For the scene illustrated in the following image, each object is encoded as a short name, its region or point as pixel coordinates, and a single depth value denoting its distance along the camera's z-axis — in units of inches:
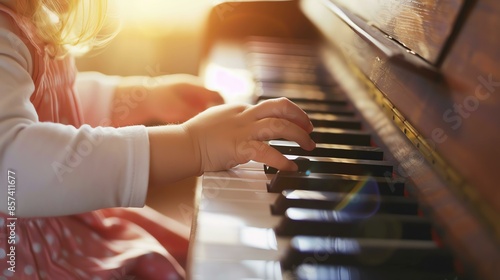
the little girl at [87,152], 26.4
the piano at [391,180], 19.3
